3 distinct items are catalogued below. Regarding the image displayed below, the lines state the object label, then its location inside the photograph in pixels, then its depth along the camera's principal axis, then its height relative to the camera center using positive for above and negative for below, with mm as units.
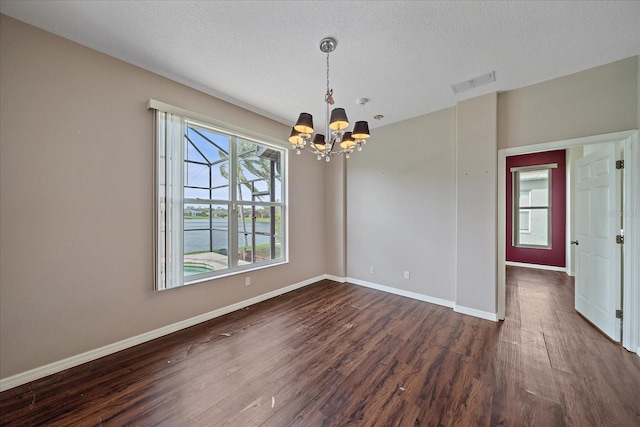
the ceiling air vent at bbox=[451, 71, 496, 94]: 2678 +1586
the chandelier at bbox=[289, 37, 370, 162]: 2049 +770
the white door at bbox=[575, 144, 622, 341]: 2516 -345
